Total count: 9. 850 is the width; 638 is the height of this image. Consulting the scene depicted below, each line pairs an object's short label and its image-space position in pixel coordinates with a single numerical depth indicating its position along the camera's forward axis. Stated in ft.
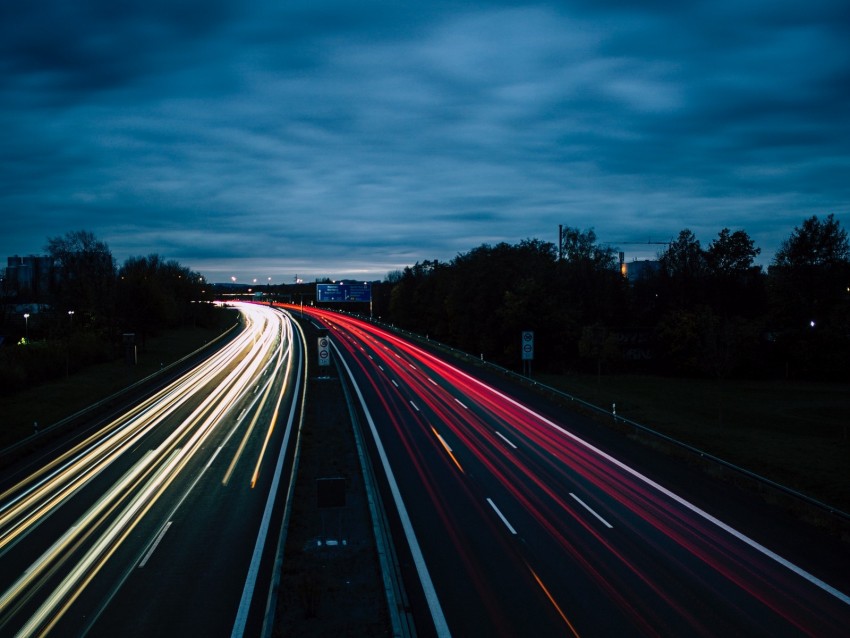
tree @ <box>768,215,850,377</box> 200.75
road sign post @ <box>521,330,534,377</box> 134.51
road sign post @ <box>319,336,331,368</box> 138.82
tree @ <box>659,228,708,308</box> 244.01
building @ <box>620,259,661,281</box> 416.54
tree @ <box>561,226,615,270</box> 284.20
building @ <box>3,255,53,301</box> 370.32
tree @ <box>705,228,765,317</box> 246.47
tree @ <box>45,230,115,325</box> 223.51
